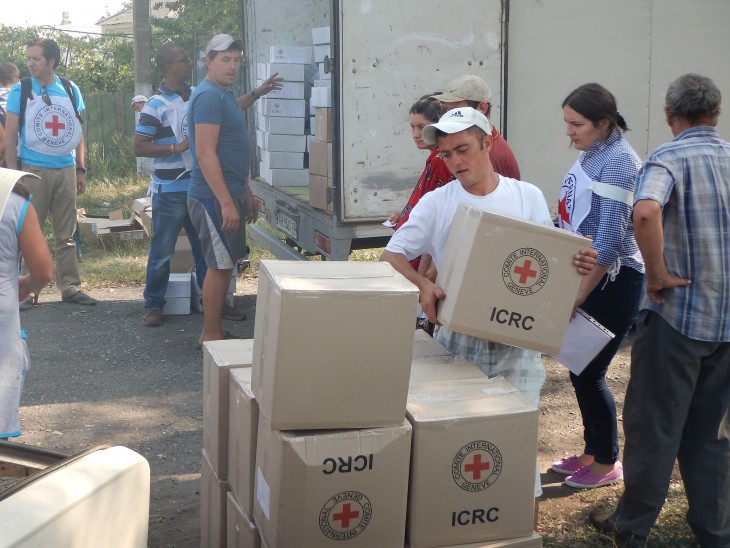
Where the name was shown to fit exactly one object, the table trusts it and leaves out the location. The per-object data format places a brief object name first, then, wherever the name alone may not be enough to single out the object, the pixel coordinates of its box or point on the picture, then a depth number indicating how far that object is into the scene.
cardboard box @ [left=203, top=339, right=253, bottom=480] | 2.84
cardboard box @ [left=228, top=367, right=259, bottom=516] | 2.55
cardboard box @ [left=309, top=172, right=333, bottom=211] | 5.49
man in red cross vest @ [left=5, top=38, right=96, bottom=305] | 7.04
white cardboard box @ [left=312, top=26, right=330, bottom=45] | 6.28
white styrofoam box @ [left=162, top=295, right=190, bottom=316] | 6.97
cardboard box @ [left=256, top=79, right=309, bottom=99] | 6.71
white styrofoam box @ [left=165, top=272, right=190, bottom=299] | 6.95
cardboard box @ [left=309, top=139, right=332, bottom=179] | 5.48
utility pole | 13.52
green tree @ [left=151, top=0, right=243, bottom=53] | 15.25
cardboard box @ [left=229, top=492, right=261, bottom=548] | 2.56
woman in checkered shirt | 3.50
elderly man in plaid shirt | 3.10
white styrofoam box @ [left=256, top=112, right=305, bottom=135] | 6.80
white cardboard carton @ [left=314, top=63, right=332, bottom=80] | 6.27
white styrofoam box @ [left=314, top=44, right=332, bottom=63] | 6.37
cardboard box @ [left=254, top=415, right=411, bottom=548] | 2.31
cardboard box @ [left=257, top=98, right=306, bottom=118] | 6.74
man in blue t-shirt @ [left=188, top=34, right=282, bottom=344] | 5.46
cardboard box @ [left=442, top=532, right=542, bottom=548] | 2.50
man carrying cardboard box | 2.97
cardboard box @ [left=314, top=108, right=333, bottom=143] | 5.56
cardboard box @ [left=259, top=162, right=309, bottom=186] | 7.01
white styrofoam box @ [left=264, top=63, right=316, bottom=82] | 6.67
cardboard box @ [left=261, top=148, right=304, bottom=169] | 6.96
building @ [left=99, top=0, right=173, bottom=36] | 45.69
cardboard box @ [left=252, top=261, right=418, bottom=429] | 2.26
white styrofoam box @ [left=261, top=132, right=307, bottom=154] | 6.91
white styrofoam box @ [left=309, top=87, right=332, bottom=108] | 5.66
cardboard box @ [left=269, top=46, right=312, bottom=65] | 6.68
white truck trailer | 5.03
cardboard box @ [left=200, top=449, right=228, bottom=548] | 2.92
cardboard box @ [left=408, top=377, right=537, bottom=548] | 2.43
